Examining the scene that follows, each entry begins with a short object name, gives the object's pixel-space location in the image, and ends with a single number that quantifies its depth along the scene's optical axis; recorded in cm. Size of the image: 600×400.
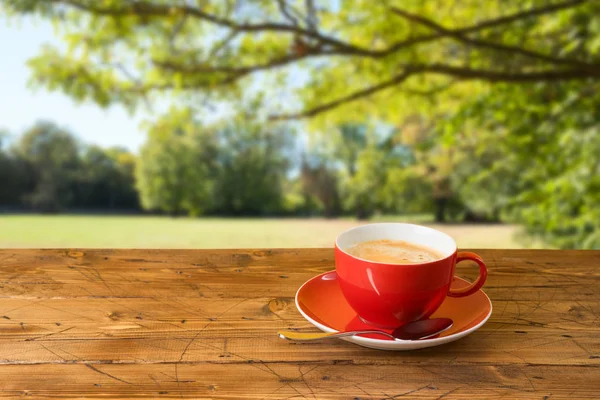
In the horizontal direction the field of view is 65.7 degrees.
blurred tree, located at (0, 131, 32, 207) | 651
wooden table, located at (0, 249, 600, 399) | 47
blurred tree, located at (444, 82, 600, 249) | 301
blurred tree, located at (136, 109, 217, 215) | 712
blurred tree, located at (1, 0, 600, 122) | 338
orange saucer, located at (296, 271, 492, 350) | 51
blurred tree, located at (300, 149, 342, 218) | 751
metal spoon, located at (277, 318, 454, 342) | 52
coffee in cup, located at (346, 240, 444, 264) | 62
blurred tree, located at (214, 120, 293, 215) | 729
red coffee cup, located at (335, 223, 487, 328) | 52
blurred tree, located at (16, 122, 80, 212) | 659
